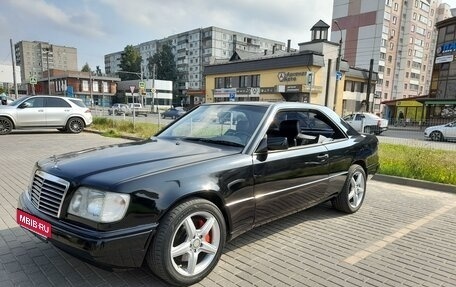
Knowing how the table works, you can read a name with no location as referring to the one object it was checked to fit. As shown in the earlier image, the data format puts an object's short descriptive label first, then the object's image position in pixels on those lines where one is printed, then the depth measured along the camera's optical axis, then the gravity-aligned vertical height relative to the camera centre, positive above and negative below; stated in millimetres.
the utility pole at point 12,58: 26511 +2284
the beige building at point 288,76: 37938 +2456
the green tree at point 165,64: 89500 +7452
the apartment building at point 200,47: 86256 +13093
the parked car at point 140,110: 47372 -3114
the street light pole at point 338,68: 17700 +1526
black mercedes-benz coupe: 2322 -838
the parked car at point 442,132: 18764 -1987
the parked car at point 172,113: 41125 -2866
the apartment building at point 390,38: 62531 +12336
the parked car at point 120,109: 42362 -2733
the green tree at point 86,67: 116819 +7703
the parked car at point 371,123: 22391 -1911
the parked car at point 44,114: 12727 -1112
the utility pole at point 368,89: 44544 +1102
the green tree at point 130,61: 91000 +8296
